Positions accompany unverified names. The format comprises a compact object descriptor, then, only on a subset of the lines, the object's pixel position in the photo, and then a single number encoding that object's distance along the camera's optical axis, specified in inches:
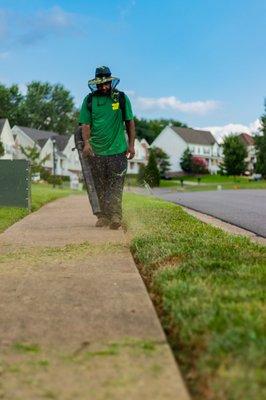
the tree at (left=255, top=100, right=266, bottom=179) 3481.8
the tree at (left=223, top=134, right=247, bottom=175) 3690.9
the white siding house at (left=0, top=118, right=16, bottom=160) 3125.0
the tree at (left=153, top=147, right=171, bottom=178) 4001.0
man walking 335.9
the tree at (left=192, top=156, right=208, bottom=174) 4173.5
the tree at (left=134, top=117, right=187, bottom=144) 5305.1
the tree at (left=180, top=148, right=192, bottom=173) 4126.5
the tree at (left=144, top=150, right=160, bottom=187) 2770.7
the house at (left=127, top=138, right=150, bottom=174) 4387.3
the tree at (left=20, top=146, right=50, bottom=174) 2662.4
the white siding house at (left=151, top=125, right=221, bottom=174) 4471.0
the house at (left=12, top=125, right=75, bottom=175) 3661.4
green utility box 513.7
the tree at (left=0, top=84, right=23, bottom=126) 4534.9
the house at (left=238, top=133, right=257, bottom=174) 5260.8
